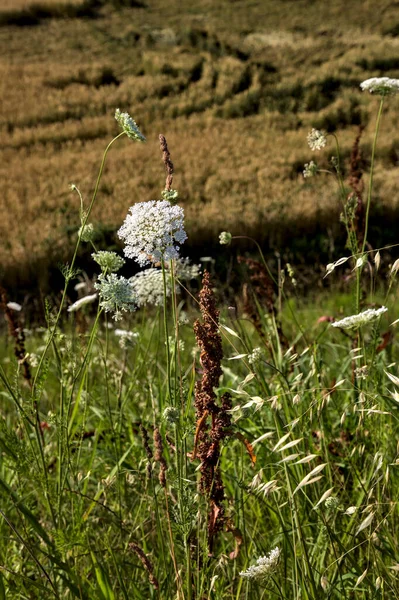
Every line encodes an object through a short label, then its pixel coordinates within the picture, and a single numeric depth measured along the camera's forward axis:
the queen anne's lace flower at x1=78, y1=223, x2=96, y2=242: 1.84
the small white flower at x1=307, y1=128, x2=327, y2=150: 2.48
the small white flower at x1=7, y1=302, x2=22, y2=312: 2.82
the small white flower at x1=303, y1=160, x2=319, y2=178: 2.50
